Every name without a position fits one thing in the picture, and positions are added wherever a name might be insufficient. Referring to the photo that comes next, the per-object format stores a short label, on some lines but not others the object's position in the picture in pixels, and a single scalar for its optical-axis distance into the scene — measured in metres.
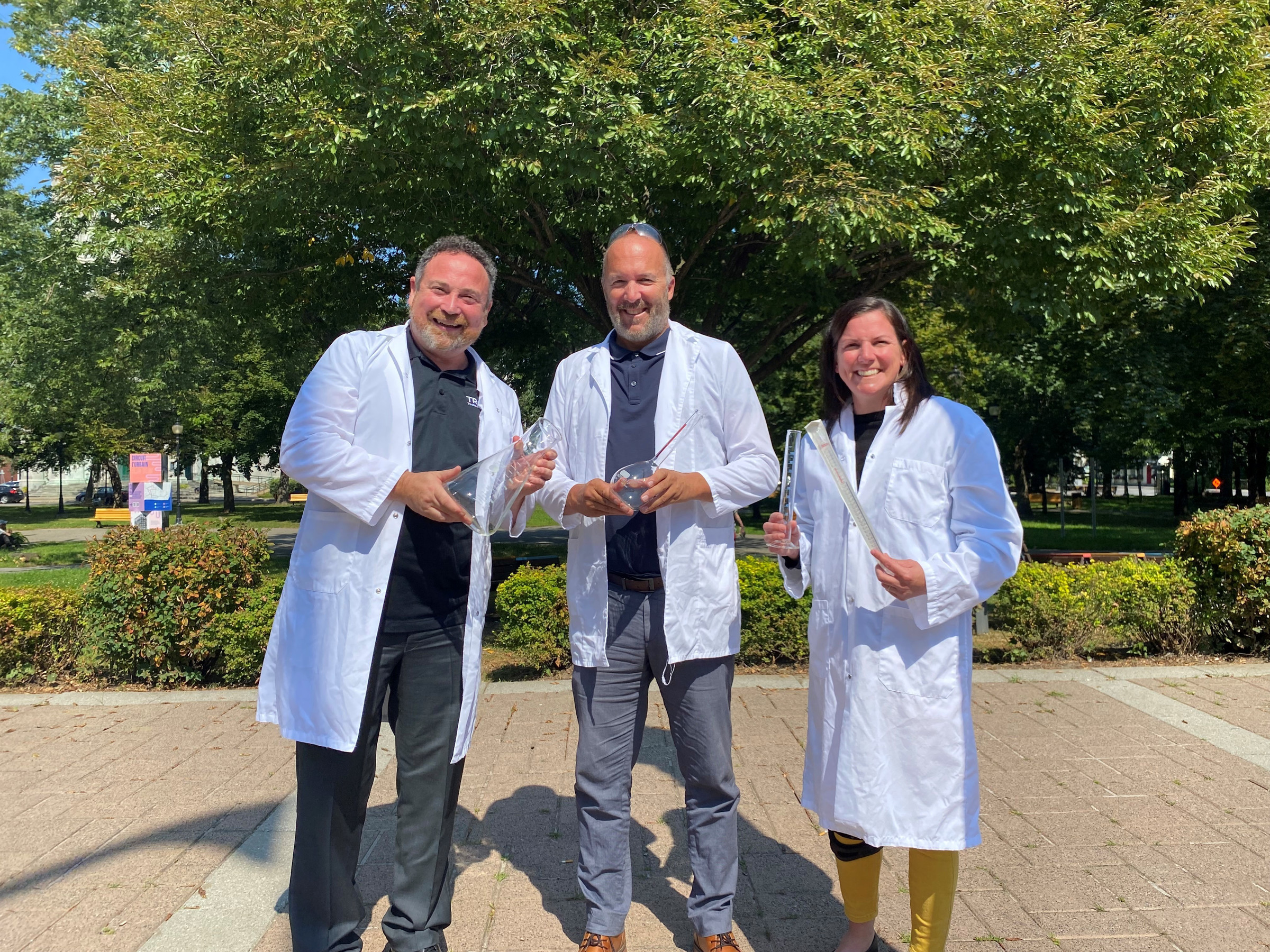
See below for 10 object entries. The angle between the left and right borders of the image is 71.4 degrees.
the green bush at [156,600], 6.06
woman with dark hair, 2.39
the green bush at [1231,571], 6.41
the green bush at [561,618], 6.41
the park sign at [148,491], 16.44
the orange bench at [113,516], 32.02
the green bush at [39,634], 6.20
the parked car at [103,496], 50.56
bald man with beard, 2.72
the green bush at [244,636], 6.10
